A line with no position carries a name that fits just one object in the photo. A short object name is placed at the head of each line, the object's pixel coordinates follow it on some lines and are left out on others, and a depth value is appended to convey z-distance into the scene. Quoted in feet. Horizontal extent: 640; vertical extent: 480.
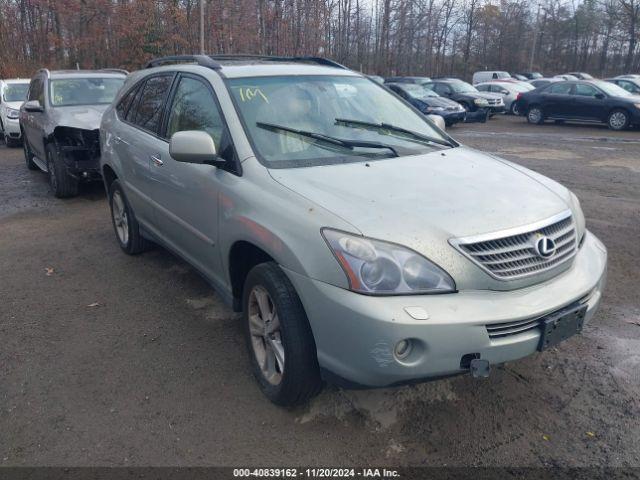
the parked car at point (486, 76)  123.44
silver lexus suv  8.05
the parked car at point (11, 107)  44.06
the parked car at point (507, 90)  76.02
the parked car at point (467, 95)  67.31
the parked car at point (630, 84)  73.31
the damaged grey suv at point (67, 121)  24.98
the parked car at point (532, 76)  136.39
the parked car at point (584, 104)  55.67
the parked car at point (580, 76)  115.57
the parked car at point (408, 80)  80.20
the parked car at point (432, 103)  60.44
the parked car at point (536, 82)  81.05
